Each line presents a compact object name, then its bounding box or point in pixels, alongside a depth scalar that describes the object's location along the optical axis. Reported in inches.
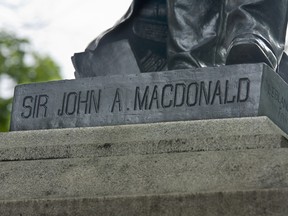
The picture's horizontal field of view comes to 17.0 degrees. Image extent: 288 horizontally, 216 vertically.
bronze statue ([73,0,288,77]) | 175.0
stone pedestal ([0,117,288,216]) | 140.9
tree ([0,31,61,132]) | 959.6
